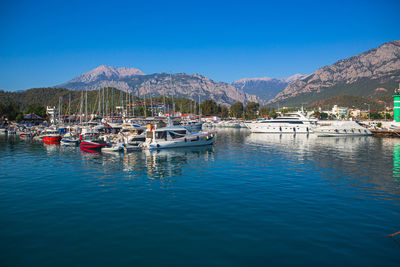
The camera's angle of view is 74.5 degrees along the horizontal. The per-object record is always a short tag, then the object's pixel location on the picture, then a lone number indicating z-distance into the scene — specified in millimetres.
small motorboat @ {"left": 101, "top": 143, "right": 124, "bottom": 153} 41531
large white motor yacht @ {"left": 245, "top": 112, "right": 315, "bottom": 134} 88562
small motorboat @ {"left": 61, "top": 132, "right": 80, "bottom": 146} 53231
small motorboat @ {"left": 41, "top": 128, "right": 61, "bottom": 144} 59422
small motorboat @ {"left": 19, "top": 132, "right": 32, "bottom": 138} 80162
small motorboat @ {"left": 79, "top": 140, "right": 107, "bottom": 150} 43000
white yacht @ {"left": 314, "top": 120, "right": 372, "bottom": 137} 77688
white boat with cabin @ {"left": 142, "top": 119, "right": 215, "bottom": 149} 44219
